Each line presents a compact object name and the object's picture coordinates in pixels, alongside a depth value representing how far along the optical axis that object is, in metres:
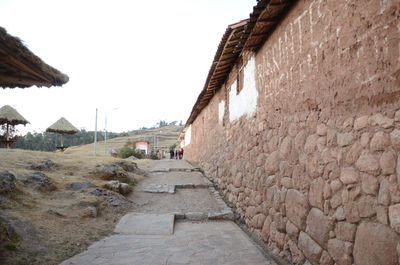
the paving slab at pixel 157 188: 7.76
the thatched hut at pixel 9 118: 18.86
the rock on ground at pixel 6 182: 4.57
